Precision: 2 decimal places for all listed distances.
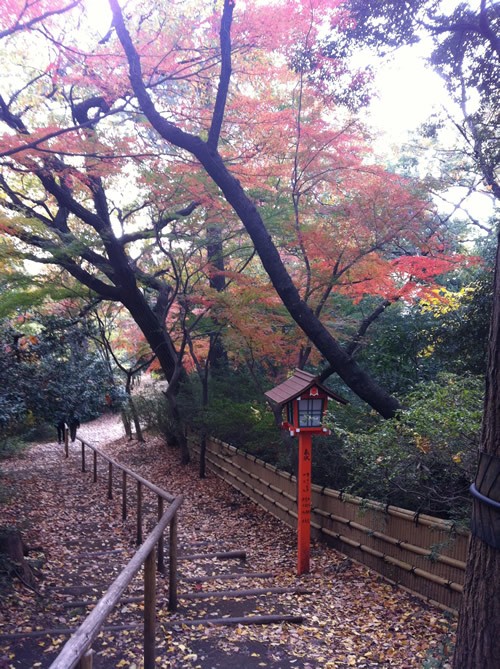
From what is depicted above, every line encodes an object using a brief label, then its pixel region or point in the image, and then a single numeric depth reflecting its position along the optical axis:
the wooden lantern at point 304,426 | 5.69
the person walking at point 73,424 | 14.19
